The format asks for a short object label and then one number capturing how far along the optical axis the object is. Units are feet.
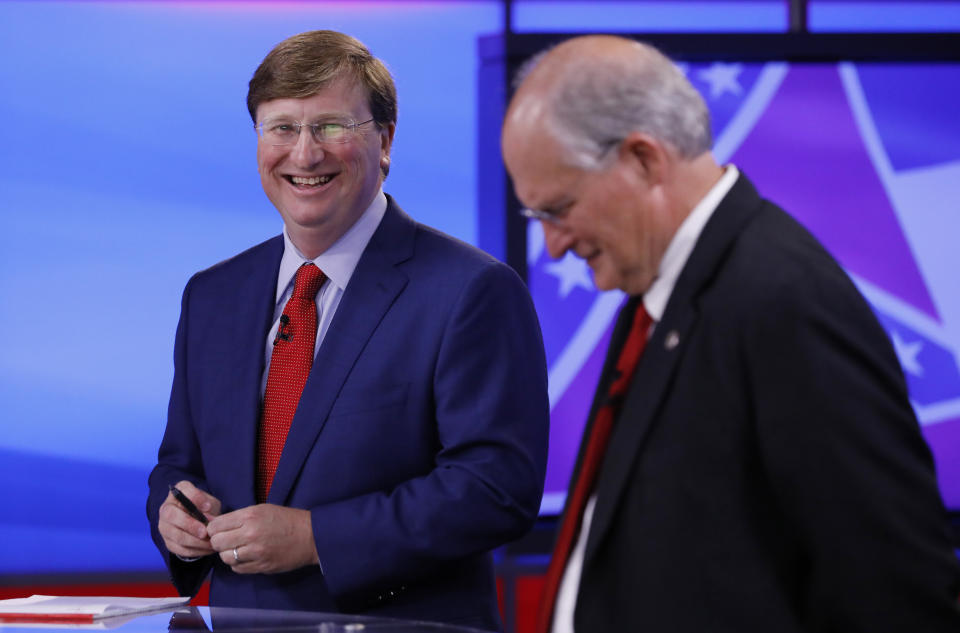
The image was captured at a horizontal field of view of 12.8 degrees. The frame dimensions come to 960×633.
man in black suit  13.78
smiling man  15.25
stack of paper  14.77
